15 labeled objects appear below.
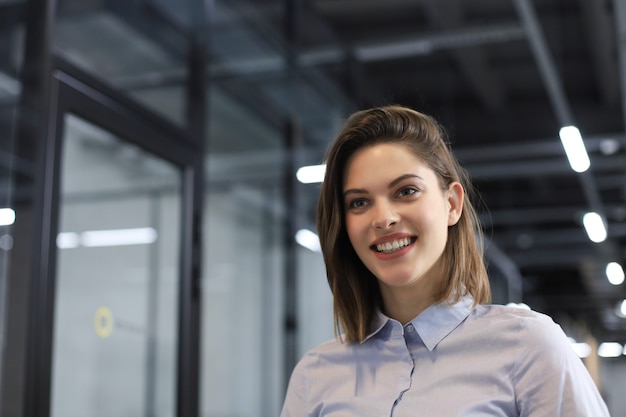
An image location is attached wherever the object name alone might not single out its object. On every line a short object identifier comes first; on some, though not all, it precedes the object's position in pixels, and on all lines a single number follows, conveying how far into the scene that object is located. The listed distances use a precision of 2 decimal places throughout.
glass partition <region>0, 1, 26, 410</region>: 2.41
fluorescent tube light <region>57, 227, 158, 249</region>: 2.78
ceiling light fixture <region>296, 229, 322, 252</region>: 4.88
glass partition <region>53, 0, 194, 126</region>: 2.91
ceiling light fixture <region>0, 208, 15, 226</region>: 2.40
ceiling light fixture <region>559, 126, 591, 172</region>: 5.94
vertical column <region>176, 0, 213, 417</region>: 3.55
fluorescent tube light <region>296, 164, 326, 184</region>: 4.91
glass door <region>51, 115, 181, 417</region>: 2.78
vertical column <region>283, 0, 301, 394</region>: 4.70
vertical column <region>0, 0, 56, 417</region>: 2.45
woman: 1.16
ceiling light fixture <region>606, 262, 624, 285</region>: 13.95
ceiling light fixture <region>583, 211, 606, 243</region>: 9.55
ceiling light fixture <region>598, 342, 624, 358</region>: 25.92
